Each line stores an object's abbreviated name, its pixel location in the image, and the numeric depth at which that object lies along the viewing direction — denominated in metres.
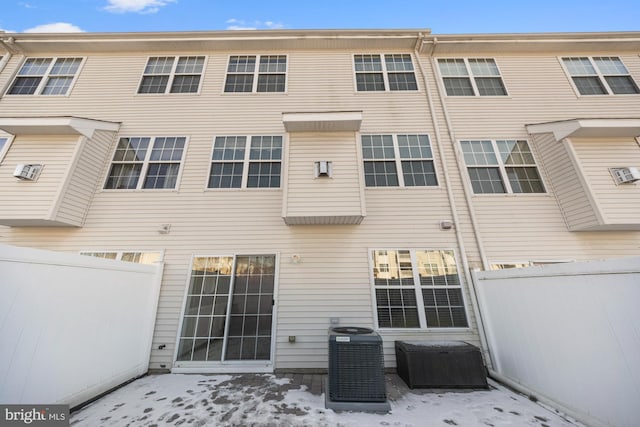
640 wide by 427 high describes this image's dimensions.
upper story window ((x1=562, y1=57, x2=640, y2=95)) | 6.54
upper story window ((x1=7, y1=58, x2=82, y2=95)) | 6.60
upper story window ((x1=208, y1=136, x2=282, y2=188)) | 5.63
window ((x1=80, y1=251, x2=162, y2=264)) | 4.97
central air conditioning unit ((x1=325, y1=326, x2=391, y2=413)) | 3.12
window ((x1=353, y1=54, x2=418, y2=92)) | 6.79
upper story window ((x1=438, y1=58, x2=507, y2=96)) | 6.67
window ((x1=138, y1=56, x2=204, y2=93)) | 6.74
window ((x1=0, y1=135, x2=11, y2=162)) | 5.23
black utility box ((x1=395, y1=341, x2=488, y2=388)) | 3.69
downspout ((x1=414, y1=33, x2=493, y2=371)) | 4.51
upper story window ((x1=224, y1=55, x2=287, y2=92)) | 6.75
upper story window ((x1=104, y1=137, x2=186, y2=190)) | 5.61
